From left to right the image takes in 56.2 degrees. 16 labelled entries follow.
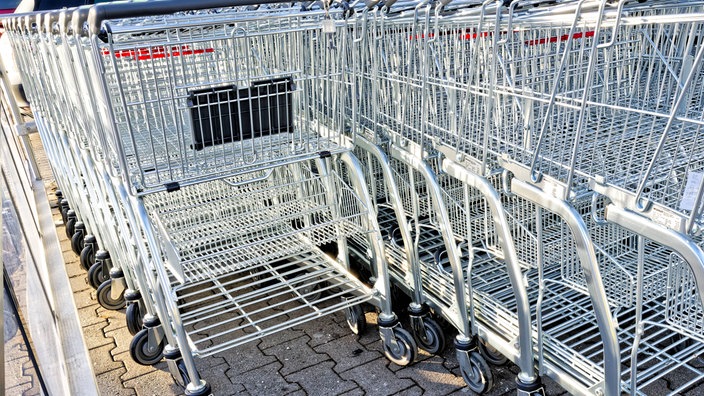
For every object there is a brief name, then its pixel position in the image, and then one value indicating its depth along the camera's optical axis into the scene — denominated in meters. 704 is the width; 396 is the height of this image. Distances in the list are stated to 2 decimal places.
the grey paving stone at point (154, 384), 3.09
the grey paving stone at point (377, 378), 2.96
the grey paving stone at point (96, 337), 3.52
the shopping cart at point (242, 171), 2.64
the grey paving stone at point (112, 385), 3.10
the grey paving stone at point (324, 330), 3.38
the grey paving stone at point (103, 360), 3.29
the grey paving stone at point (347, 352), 3.16
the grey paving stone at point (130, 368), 3.22
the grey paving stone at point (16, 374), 1.47
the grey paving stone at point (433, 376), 2.94
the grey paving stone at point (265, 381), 3.02
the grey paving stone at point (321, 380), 2.99
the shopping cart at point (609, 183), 2.08
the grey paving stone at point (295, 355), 3.18
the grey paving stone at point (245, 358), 3.20
